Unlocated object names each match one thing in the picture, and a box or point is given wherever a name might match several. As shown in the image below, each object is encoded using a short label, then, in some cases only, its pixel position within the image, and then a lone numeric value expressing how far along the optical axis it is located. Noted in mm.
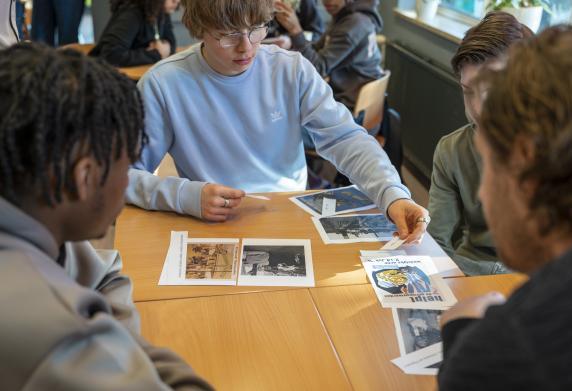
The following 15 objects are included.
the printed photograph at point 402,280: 1288
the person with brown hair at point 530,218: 611
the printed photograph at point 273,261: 1364
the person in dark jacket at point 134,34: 3299
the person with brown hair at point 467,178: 1623
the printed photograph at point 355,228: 1519
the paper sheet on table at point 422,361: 1046
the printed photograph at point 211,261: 1352
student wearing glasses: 1722
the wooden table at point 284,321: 1041
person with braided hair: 722
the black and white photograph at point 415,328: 1116
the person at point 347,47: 3238
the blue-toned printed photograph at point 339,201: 1673
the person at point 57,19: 4445
